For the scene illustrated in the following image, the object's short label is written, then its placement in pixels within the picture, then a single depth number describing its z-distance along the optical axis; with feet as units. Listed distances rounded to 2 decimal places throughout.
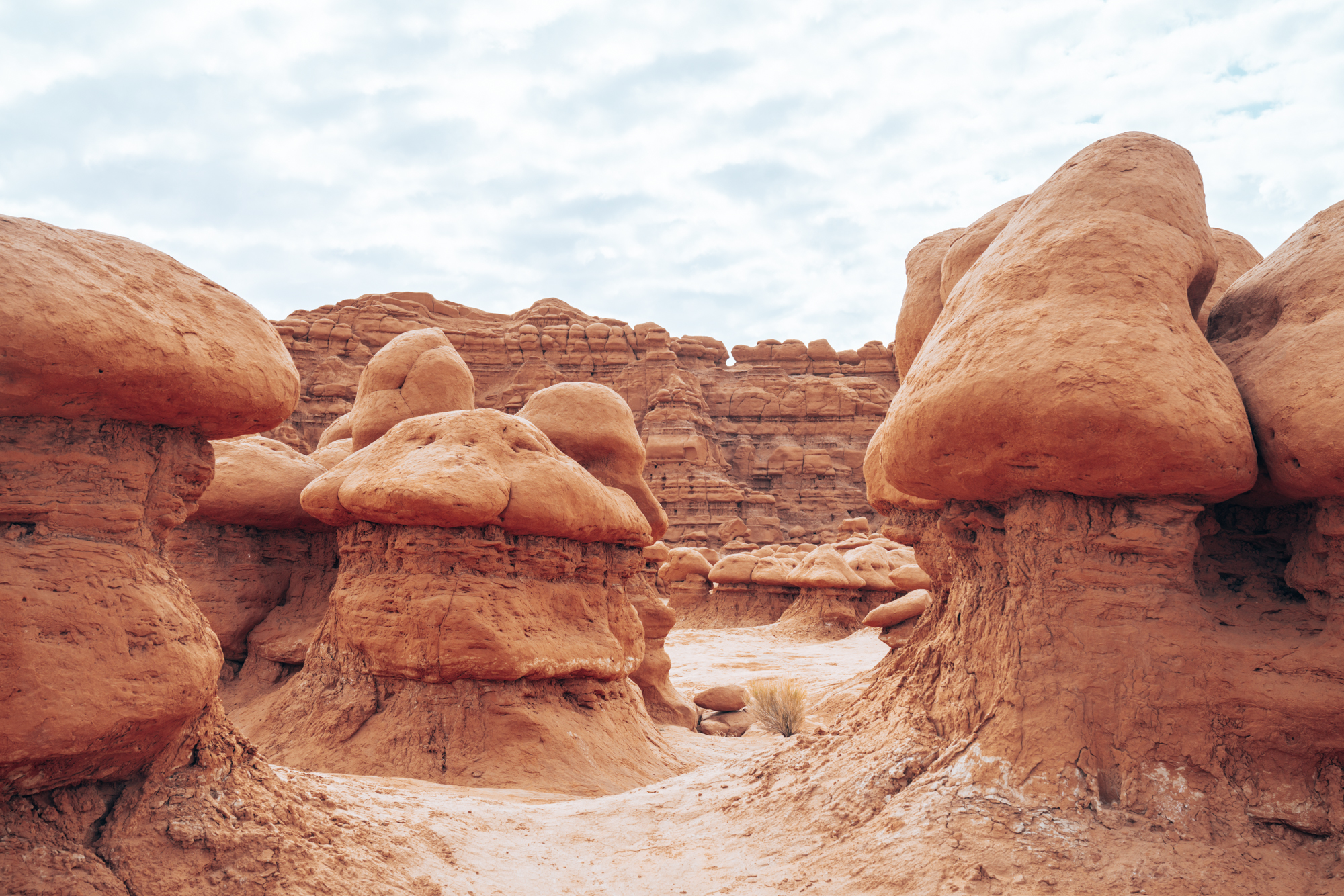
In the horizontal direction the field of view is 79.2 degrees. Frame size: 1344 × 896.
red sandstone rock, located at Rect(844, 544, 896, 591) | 57.72
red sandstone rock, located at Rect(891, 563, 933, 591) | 56.29
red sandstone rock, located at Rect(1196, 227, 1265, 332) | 15.15
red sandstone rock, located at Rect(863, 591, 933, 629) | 42.47
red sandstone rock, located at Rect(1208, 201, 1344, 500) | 9.82
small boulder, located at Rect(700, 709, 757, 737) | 31.24
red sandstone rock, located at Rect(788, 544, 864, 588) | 56.59
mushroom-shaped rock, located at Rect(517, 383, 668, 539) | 26.71
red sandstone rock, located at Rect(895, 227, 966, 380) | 17.69
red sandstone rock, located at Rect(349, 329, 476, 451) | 26.58
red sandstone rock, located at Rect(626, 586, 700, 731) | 29.07
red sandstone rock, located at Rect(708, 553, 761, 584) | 65.31
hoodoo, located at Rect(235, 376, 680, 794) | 19.36
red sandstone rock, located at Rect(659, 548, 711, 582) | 70.44
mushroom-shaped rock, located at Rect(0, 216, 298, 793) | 8.24
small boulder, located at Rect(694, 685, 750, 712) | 32.71
